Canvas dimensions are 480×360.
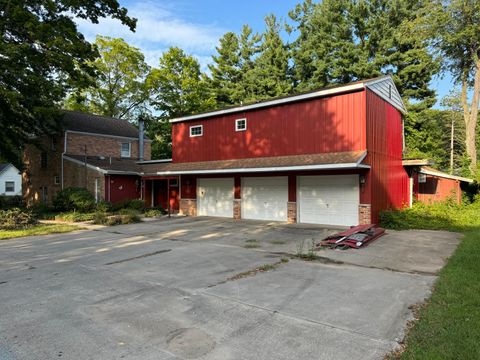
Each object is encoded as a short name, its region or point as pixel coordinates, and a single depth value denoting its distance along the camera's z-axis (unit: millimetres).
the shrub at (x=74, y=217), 18234
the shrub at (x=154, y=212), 20078
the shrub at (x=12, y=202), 25203
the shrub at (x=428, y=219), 14141
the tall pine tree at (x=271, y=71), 33812
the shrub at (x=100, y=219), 16761
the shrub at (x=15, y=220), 15616
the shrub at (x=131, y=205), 20938
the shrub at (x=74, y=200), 19469
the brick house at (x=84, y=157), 22984
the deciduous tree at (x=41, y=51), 16484
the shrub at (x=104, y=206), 19627
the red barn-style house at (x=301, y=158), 14117
